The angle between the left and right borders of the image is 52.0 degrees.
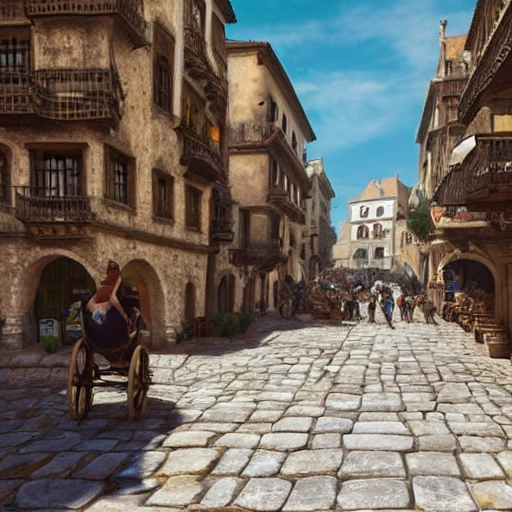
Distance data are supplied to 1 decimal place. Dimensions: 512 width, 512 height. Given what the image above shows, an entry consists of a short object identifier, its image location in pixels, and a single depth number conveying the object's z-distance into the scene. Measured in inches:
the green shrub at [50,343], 517.9
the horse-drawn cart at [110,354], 288.2
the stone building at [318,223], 1841.9
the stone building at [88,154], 506.0
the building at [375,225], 2994.6
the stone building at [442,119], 1217.4
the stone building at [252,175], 1024.9
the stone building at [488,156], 427.2
